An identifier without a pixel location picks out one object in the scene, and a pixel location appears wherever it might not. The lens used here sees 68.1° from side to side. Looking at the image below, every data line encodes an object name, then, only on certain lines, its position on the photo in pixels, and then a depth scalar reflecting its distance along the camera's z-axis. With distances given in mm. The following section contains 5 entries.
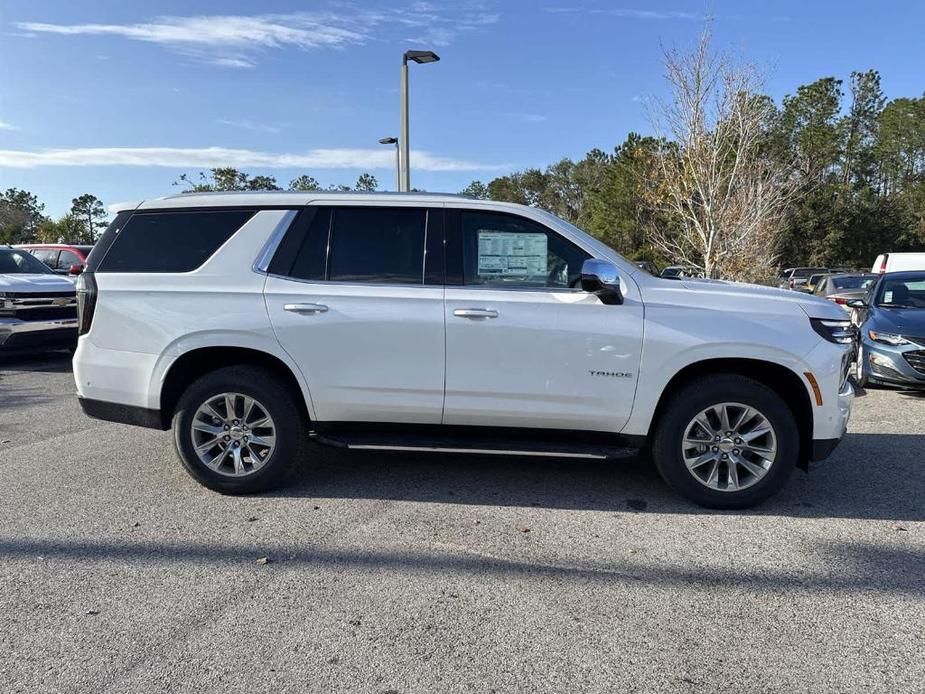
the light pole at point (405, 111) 13737
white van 13897
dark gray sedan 7809
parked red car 15500
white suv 4316
